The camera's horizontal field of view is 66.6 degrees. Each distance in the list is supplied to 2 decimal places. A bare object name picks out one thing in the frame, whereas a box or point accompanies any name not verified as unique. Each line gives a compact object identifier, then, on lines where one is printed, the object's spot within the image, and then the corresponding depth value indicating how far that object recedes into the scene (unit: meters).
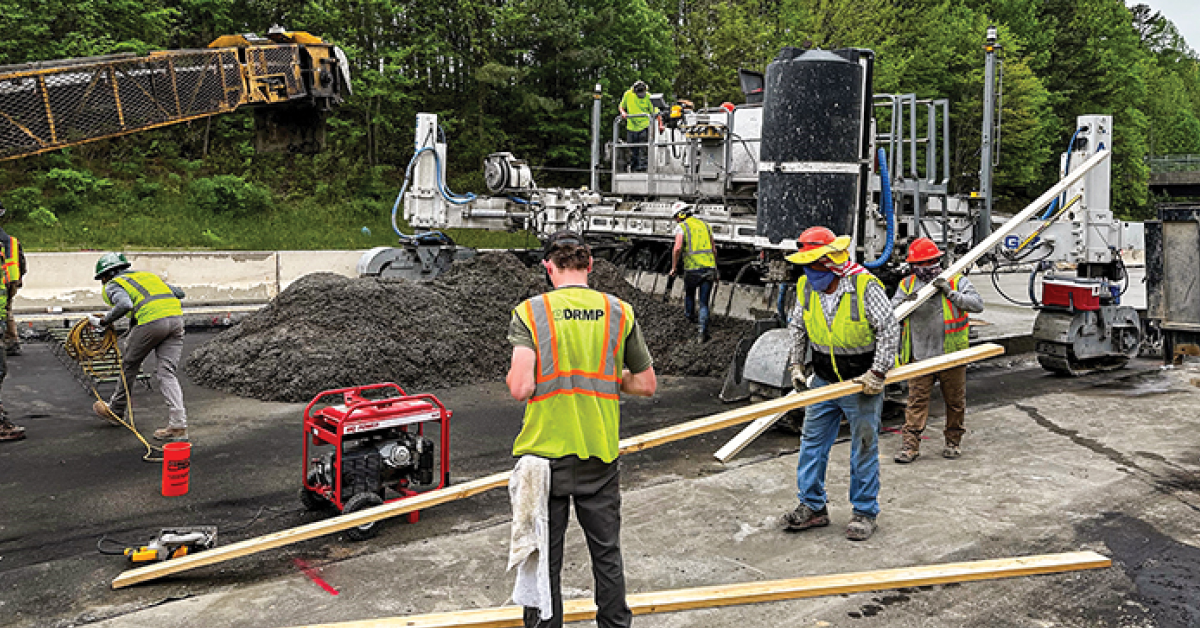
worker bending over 7.74
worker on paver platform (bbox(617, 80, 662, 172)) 13.48
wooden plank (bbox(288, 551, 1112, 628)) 4.21
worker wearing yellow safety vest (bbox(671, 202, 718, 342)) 10.82
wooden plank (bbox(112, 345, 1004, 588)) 4.86
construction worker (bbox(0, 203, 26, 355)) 8.86
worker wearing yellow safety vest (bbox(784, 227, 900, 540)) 5.52
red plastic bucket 6.29
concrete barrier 14.59
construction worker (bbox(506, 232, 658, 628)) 3.62
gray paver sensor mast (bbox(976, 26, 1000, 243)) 9.72
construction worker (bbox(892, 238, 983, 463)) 7.34
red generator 5.60
